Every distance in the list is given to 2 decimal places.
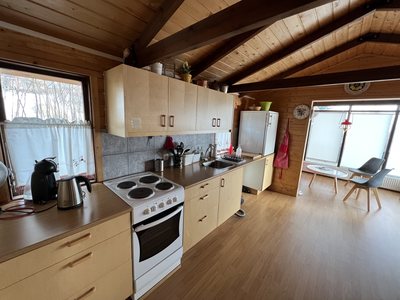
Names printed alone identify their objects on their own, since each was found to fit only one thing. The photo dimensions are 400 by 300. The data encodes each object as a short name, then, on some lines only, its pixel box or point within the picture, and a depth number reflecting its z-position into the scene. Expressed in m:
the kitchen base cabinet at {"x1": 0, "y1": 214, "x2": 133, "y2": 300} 0.88
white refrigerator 3.31
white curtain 1.30
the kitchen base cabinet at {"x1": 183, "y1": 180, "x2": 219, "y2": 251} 1.82
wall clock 3.38
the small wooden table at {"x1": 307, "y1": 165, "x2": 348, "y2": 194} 3.68
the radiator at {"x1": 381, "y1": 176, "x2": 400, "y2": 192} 4.11
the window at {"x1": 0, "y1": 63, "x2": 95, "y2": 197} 1.26
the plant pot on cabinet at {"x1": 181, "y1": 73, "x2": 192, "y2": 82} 1.99
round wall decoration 3.17
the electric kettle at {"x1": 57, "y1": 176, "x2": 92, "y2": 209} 1.19
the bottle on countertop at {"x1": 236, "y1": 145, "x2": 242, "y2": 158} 3.27
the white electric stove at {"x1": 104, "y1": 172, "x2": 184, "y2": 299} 1.36
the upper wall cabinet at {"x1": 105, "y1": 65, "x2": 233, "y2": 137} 1.47
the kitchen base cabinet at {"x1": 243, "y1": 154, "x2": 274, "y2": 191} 3.45
